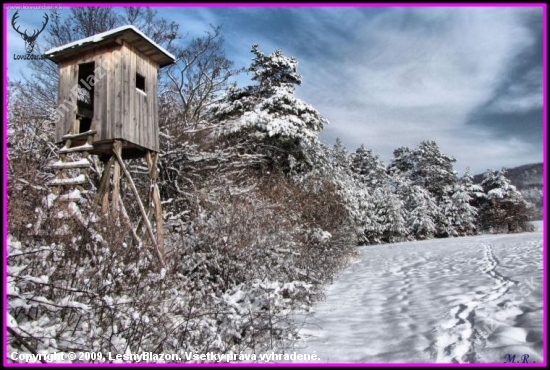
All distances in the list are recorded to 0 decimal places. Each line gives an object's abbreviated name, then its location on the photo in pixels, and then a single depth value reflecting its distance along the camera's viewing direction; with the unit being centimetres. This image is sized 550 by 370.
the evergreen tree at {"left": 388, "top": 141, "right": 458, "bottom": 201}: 3715
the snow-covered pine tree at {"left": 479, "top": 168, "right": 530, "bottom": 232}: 3481
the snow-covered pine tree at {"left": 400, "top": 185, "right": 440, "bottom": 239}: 3112
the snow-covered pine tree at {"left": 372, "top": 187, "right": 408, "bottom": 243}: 2931
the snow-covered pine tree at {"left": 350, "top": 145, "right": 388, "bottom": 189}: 3406
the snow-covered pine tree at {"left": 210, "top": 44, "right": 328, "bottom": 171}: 1505
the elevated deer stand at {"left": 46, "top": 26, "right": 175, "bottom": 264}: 754
